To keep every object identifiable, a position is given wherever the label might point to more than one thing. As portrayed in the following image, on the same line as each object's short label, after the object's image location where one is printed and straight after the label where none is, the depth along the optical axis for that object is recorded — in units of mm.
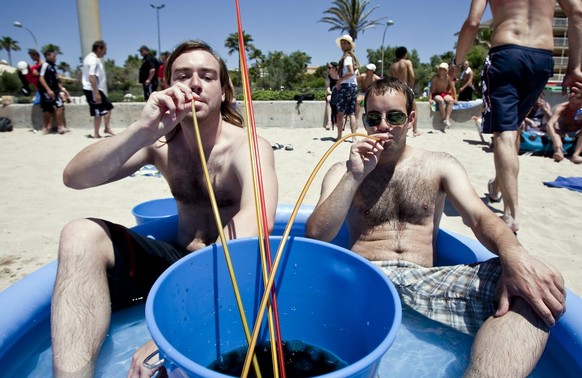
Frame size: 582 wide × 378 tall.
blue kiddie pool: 1371
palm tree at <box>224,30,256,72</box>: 48253
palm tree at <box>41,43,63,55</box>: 50219
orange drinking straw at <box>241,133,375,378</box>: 860
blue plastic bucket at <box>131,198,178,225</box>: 2886
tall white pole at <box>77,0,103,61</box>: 9203
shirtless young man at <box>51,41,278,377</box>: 1341
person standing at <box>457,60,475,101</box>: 9466
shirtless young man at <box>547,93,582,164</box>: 5504
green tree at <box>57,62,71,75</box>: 54047
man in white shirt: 6754
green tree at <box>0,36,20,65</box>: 58969
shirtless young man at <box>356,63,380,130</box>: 7773
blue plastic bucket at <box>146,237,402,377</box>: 1174
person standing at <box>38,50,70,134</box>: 7383
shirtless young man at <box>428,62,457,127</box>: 8422
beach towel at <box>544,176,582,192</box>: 4180
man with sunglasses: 1290
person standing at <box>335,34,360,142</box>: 6473
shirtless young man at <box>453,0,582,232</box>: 2666
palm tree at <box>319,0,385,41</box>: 33531
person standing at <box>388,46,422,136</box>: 7301
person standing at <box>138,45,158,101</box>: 8242
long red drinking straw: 1223
